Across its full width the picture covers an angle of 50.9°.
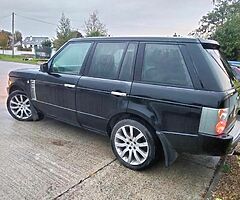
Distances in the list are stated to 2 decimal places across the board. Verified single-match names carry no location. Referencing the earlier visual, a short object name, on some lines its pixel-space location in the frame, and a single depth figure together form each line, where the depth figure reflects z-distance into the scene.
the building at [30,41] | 83.01
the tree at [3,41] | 54.32
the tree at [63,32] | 36.81
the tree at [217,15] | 27.12
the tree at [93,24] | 34.42
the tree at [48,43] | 45.01
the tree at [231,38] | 20.56
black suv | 2.87
